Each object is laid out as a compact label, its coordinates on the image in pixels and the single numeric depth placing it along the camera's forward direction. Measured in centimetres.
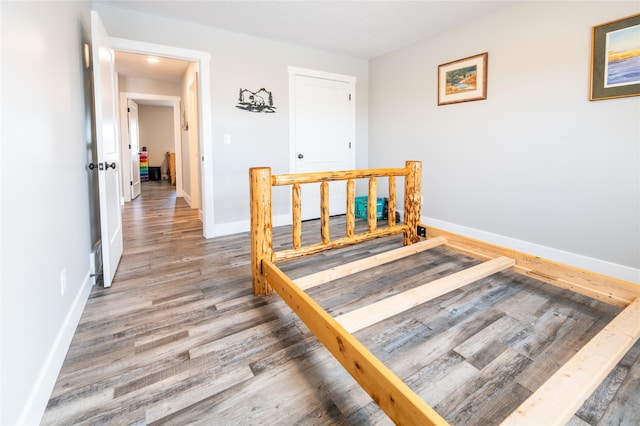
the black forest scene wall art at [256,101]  382
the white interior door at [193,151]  482
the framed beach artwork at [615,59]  234
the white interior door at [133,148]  633
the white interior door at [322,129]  431
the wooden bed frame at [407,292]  101
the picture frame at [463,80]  334
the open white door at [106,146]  221
